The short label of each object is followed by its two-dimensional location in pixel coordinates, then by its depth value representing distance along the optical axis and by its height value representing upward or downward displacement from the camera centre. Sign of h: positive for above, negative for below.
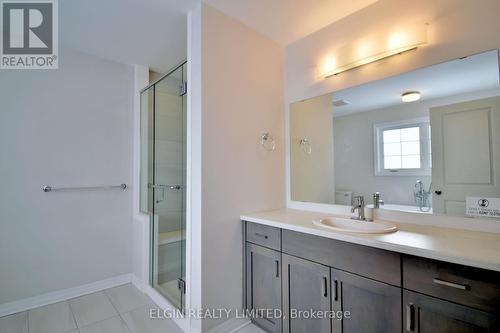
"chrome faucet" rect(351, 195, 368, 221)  1.66 -0.26
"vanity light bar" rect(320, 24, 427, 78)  1.50 +0.86
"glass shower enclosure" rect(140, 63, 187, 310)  2.07 -0.05
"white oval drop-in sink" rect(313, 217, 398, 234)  1.49 -0.35
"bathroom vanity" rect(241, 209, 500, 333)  0.94 -0.53
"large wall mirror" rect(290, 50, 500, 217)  1.30 +0.20
